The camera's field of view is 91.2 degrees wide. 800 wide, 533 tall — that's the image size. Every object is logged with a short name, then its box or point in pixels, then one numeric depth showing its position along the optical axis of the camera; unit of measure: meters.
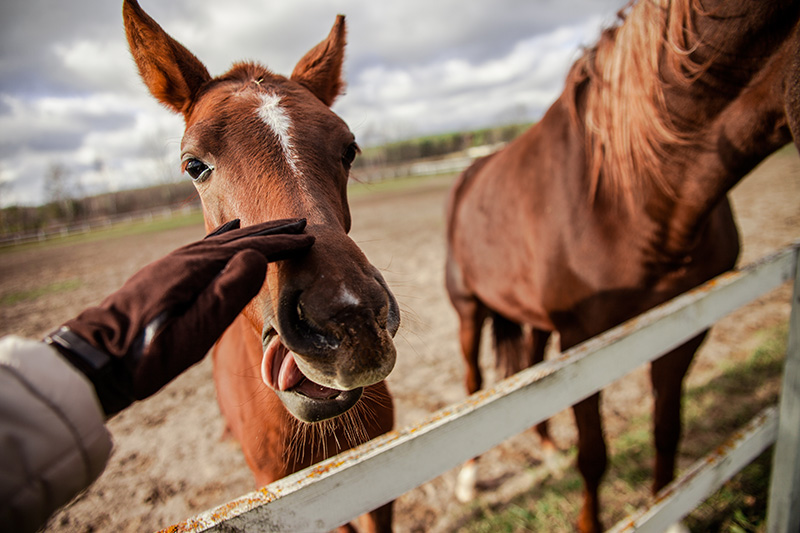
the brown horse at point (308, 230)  0.91
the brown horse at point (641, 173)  1.55
